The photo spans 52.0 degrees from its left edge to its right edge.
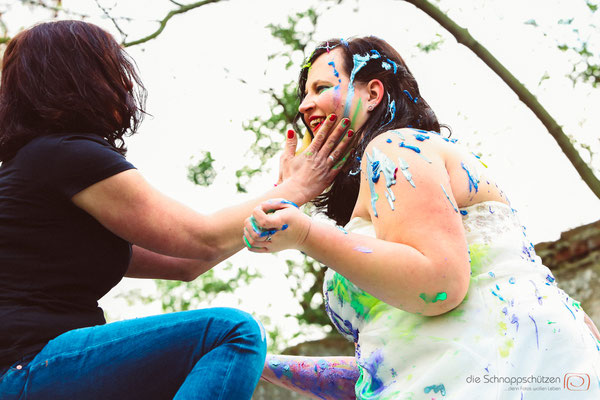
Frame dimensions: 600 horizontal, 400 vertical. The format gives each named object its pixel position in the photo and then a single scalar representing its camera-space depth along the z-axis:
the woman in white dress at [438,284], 1.76
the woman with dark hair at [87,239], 1.76
